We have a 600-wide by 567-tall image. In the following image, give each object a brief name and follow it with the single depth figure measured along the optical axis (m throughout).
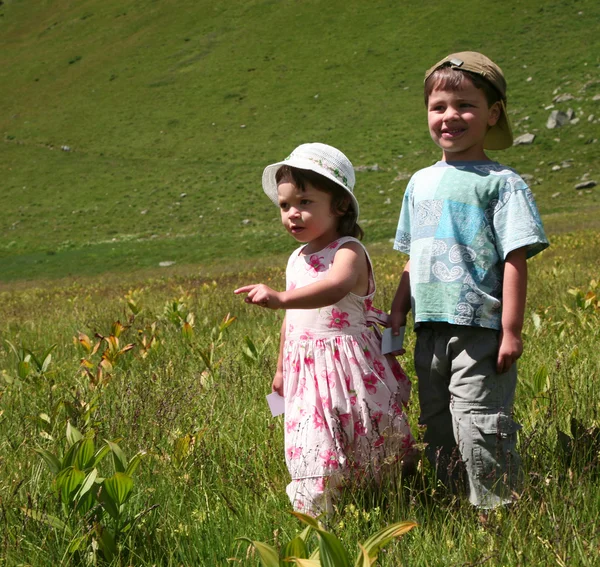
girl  2.77
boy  2.72
